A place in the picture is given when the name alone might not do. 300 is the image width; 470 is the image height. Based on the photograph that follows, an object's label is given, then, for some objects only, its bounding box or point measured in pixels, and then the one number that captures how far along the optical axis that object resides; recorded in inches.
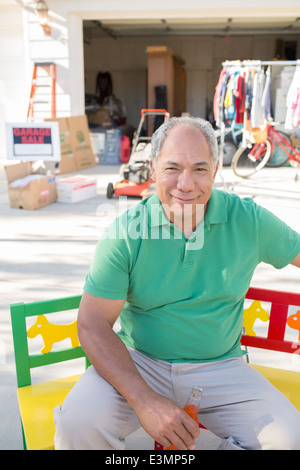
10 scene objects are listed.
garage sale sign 218.4
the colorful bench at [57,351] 55.1
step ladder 346.9
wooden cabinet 411.2
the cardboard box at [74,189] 228.7
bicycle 266.9
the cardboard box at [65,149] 322.3
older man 51.4
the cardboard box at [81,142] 332.2
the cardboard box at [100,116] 460.4
